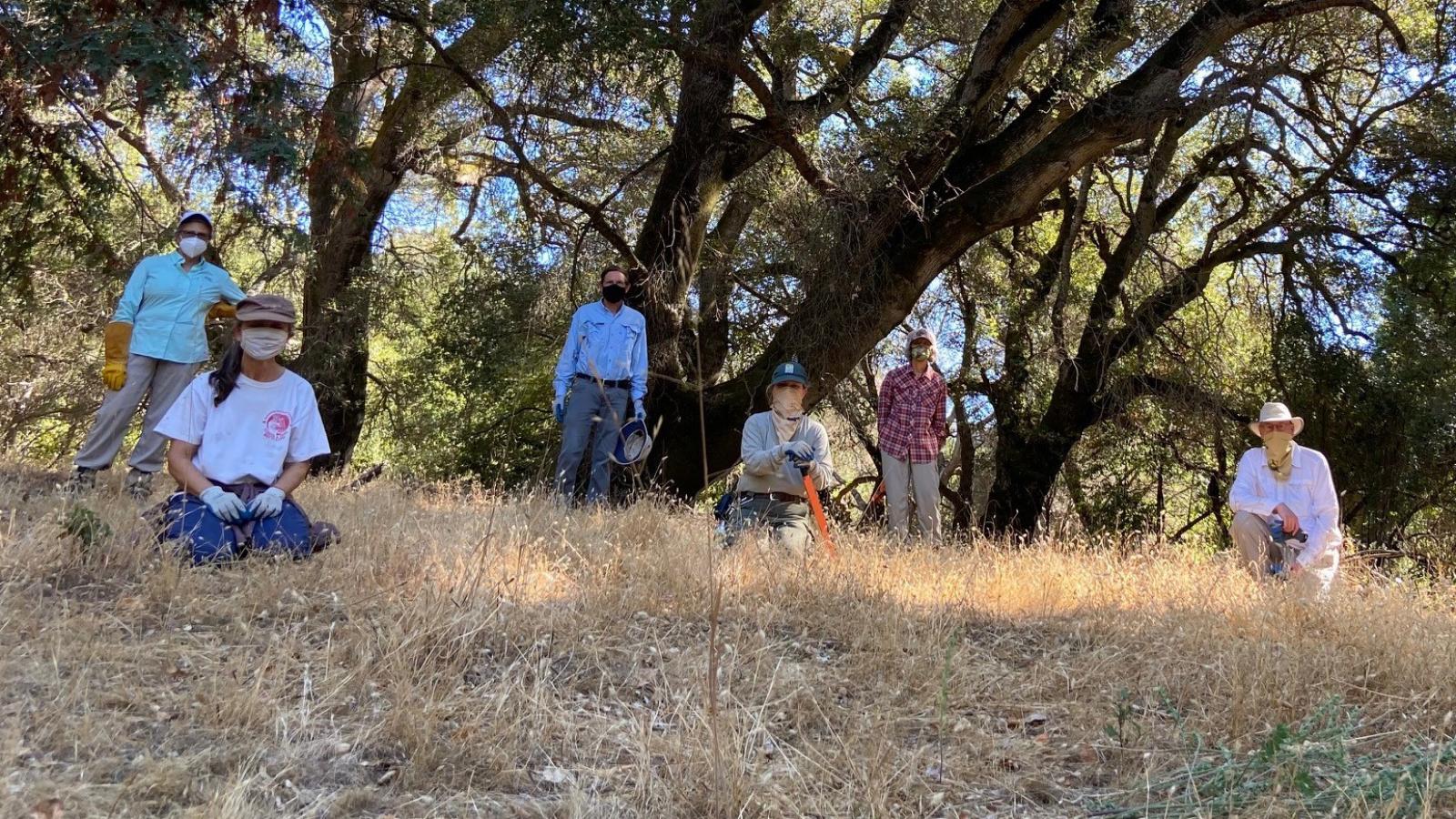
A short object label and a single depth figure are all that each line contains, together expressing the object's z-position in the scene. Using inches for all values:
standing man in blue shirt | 287.7
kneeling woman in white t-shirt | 171.8
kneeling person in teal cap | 240.7
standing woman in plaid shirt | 312.3
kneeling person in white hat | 227.0
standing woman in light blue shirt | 247.9
